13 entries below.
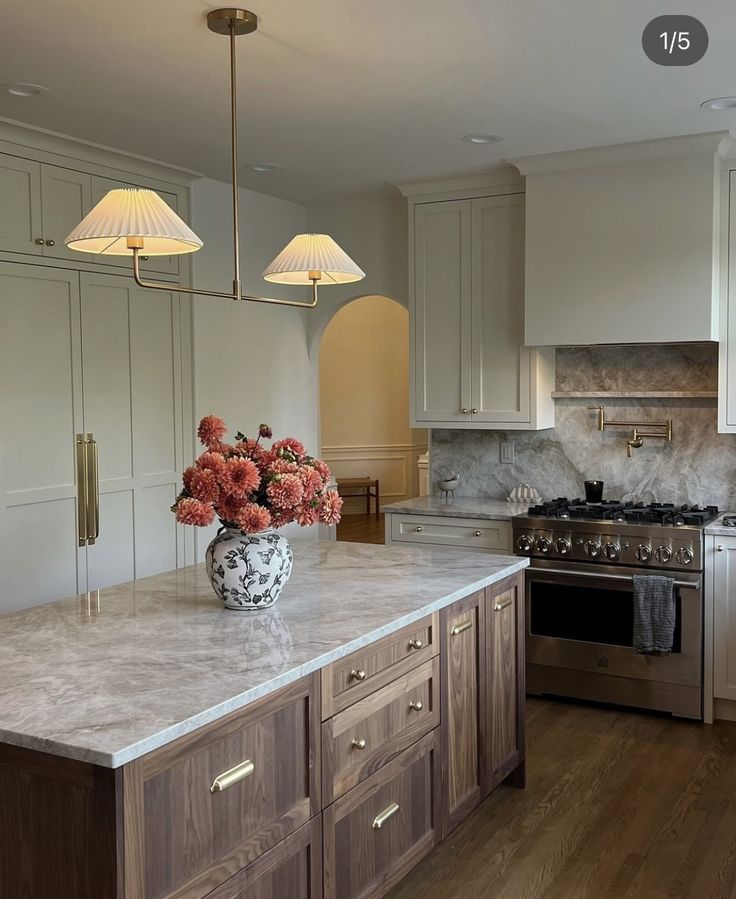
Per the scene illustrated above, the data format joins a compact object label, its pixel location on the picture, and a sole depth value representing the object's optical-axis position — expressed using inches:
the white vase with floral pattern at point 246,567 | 103.7
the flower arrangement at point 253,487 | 100.2
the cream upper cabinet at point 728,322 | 173.6
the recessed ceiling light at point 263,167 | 186.4
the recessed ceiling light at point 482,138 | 167.2
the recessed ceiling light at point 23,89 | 136.3
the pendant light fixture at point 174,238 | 93.9
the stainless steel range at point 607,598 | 169.0
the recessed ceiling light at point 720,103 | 146.4
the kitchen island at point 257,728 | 71.6
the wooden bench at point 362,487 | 399.2
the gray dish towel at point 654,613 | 167.5
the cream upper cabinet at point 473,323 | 197.2
